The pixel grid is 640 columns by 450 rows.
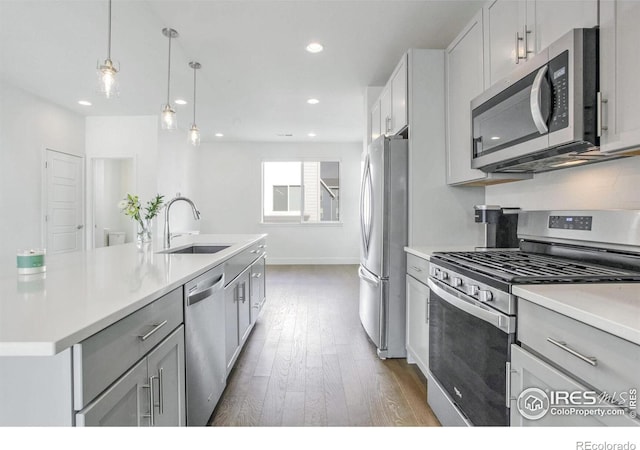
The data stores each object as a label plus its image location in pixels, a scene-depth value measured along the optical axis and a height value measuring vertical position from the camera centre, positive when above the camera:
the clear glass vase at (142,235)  2.51 -0.11
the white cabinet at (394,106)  2.71 +1.02
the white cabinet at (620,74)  1.21 +0.53
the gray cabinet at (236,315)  2.21 -0.66
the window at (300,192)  7.86 +0.64
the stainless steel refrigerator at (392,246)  2.68 -0.19
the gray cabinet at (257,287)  3.10 -0.63
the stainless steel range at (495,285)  1.26 -0.27
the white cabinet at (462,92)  2.20 +0.85
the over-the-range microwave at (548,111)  1.36 +0.49
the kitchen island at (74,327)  0.79 -0.26
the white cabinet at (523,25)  1.43 +0.92
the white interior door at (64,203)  5.16 +0.27
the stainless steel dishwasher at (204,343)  1.51 -0.60
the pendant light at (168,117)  2.89 +0.85
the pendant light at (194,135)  3.48 +0.84
